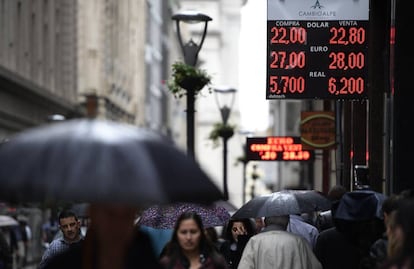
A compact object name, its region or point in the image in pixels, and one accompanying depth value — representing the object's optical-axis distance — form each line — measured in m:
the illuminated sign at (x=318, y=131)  25.30
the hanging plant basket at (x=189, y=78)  23.95
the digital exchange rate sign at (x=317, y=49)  16.86
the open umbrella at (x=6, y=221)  32.26
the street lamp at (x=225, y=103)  35.56
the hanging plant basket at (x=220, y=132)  38.31
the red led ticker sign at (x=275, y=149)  30.38
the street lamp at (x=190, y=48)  22.45
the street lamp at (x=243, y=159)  46.93
